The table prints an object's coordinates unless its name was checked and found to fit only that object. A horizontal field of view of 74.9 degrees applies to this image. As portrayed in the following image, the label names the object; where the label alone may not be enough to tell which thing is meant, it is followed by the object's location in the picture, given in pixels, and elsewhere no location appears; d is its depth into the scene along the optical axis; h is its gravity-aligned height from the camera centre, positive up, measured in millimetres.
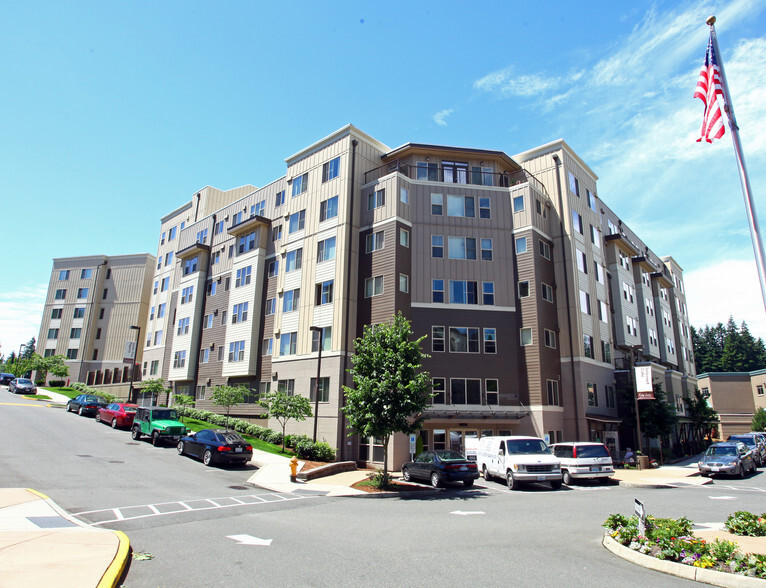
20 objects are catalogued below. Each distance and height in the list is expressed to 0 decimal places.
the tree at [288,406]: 28312 +235
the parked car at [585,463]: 23484 -2205
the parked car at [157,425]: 28859 -949
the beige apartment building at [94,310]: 67938 +13185
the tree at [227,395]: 33969 +936
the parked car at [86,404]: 38500 +222
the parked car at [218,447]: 24234 -1839
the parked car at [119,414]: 33844 -455
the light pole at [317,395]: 27620 +838
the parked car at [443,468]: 21375 -2379
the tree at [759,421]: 58875 -387
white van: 21359 -2047
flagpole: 11203 +5561
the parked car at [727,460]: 26922 -2322
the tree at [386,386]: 21141 +1056
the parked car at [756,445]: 33344 -1872
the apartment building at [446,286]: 31875 +8679
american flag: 12367 +7929
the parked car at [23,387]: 51500 +1952
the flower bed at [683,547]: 7867 -2245
